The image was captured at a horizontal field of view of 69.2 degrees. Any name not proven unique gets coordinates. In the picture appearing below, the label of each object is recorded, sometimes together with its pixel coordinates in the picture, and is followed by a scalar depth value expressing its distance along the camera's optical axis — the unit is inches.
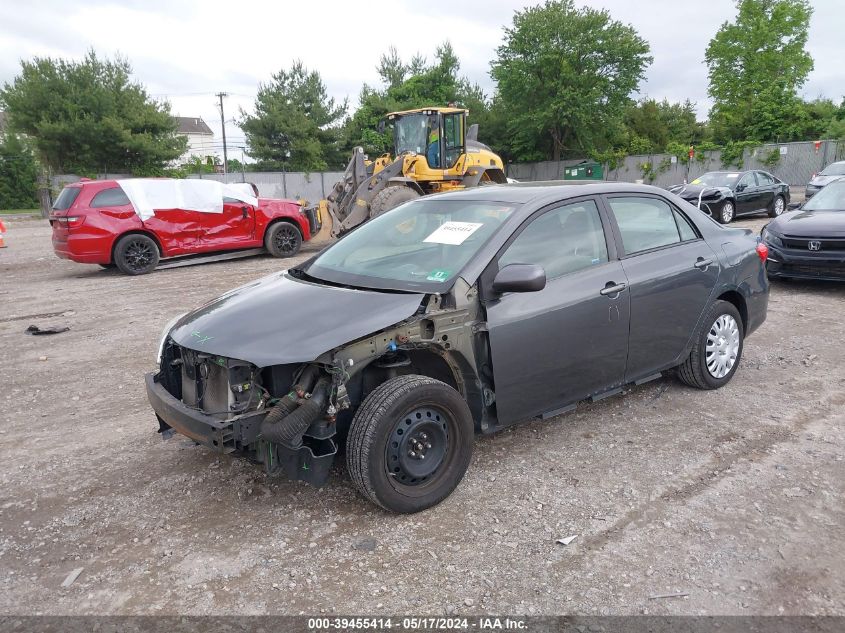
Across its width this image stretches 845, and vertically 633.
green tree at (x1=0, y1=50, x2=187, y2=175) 1270.9
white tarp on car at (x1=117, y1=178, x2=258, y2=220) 434.3
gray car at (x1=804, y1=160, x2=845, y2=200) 624.1
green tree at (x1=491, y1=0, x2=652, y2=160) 1609.3
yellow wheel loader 535.2
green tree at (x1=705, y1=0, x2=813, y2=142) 1962.4
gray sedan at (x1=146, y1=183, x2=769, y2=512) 118.0
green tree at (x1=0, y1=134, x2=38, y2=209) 1374.3
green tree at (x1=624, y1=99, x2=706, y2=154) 2073.1
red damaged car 417.7
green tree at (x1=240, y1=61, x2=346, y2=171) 1647.4
